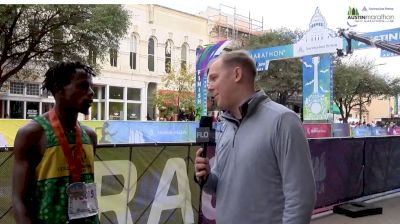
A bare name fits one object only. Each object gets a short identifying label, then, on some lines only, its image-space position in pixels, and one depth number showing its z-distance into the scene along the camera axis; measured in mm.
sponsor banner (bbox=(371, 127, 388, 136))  27142
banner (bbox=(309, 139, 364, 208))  7684
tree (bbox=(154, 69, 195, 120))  40406
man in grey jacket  2053
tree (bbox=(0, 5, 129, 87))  21656
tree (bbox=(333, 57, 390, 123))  40562
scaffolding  50312
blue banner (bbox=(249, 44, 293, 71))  23708
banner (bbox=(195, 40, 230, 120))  19259
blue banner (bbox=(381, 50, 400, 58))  20269
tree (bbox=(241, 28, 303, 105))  38406
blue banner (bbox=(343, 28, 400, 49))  19702
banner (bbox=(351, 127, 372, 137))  25341
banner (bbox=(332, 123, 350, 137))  22553
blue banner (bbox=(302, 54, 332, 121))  21531
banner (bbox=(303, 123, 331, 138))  19492
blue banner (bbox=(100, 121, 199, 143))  14250
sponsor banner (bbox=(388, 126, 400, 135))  28172
